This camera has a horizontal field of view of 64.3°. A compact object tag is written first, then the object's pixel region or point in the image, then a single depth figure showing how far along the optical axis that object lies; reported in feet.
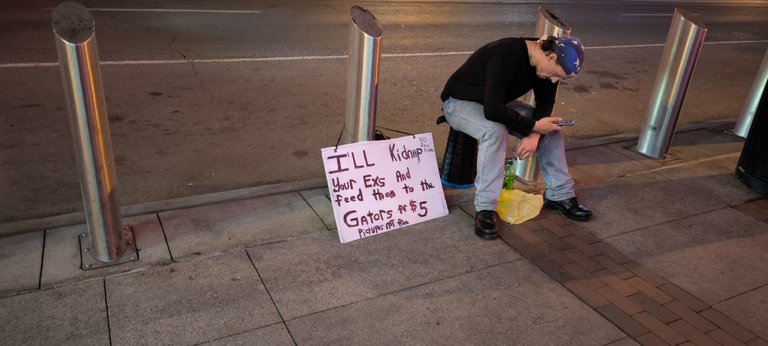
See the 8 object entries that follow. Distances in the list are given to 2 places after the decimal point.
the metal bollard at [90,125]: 9.15
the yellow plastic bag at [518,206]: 13.47
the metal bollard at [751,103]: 19.10
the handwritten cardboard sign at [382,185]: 12.16
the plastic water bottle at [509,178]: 14.46
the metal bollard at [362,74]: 11.90
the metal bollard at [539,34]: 14.34
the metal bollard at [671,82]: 16.47
